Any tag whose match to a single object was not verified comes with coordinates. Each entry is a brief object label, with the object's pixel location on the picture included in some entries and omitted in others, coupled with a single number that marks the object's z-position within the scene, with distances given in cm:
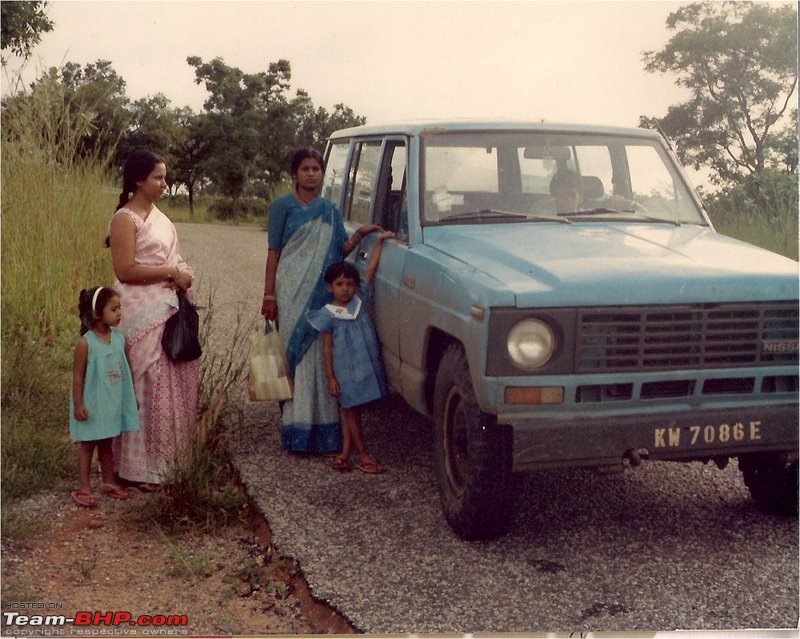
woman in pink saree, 495
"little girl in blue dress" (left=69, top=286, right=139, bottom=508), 478
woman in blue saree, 561
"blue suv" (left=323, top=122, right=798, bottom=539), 392
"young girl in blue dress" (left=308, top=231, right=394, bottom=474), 535
